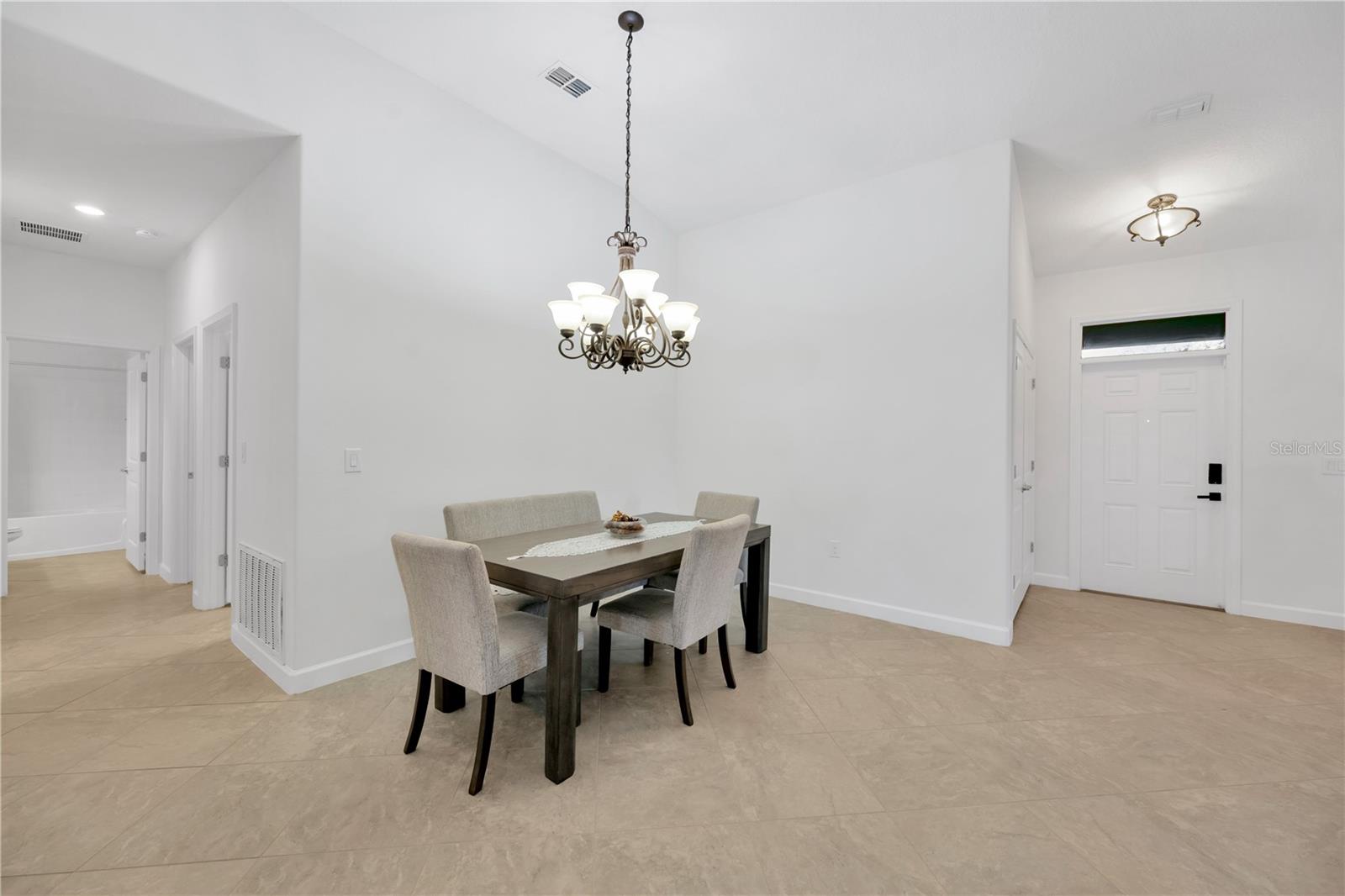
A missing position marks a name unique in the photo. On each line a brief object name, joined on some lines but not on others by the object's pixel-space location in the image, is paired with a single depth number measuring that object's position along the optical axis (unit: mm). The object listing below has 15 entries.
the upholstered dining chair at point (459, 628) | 1709
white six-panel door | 4160
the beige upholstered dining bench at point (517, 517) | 2584
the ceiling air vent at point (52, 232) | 3553
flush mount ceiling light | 3432
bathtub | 5043
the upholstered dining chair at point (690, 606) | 2195
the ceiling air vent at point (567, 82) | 2727
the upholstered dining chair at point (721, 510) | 3055
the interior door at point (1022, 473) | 3537
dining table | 1852
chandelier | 2301
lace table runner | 2307
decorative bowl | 2670
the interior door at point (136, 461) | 4547
